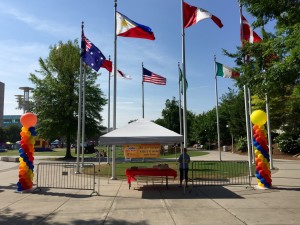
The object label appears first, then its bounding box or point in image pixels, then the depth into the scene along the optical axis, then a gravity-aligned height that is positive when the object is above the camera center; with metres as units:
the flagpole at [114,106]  12.25 +1.52
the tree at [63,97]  27.18 +4.44
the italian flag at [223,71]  18.09 +4.95
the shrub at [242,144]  33.54 -1.60
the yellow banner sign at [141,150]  9.58 -0.69
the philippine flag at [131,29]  12.25 +5.59
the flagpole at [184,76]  11.39 +2.81
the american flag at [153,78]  18.06 +4.36
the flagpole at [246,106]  11.94 +1.48
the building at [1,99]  96.02 +14.60
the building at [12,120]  131.10 +8.07
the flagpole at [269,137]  14.84 -0.30
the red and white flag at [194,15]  11.29 +5.87
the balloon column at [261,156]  9.69 -0.97
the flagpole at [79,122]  13.89 +0.73
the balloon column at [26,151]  9.39 -0.71
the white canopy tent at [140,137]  9.13 -0.14
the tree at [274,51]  7.33 +2.90
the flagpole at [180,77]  19.39 +4.72
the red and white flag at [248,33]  11.94 +5.24
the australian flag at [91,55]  13.23 +4.58
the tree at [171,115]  53.58 +4.29
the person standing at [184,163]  9.89 -1.28
